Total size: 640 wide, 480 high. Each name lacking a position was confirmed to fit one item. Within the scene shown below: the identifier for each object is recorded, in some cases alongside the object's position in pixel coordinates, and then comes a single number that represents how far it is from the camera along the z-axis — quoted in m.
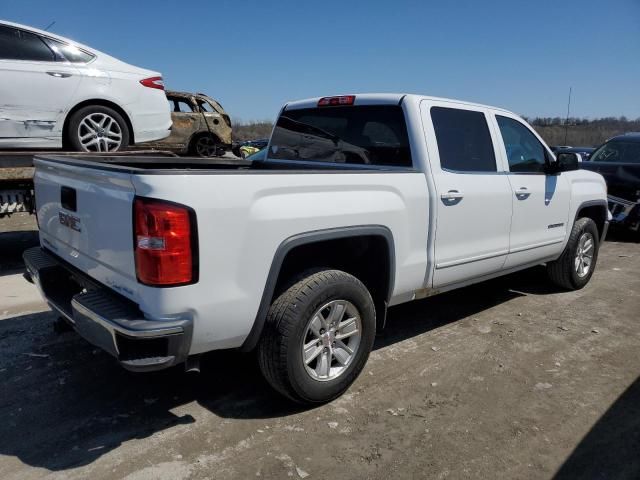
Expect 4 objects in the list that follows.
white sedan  5.57
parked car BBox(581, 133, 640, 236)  8.43
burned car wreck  10.27
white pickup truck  2.34
